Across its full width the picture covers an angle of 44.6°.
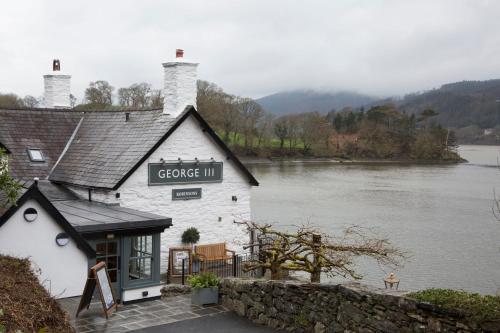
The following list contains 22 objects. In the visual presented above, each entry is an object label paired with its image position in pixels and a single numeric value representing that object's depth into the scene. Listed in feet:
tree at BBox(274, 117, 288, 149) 303.87
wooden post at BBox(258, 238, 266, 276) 51.62
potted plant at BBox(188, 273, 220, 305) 38.42
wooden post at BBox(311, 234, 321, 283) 41.78
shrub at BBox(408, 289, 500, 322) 21.93
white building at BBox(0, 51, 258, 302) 46.85
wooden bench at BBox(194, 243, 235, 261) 57.93
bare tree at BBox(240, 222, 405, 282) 41.86
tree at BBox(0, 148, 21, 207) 32.80
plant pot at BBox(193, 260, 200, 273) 55.26
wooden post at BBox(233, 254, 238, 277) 52.37
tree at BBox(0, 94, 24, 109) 202.36
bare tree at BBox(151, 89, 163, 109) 174.49
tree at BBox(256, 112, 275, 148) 287.07
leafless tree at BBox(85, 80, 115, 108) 200.03
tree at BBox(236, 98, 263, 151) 277.64
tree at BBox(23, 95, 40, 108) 225.02
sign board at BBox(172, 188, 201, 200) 58.23
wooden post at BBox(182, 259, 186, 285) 50.11
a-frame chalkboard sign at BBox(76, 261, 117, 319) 34.73
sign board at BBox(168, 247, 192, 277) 54.75
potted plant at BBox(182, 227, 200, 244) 58.39
